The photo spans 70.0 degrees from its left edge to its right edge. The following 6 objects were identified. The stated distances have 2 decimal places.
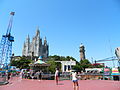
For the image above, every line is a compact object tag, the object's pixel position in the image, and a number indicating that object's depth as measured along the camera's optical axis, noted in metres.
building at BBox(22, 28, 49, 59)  99.19
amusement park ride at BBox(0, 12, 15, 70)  19.31
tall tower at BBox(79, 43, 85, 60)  85.60
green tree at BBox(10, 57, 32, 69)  49.10
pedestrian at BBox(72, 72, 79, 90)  5.98
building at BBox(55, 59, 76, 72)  48.95
